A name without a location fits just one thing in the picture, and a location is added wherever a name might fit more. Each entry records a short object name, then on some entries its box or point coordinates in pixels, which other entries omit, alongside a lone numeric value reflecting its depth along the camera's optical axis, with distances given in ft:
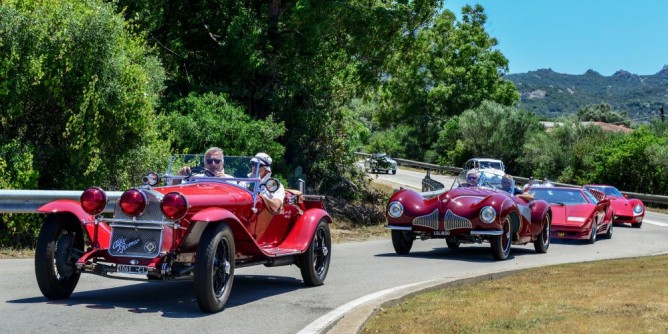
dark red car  53.06
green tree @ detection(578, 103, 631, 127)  471.62
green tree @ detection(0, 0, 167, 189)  51.88
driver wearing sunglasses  35.70
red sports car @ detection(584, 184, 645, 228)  98.78
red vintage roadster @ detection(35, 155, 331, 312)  28.73
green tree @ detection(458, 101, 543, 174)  231.50
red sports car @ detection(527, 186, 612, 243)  71.36
